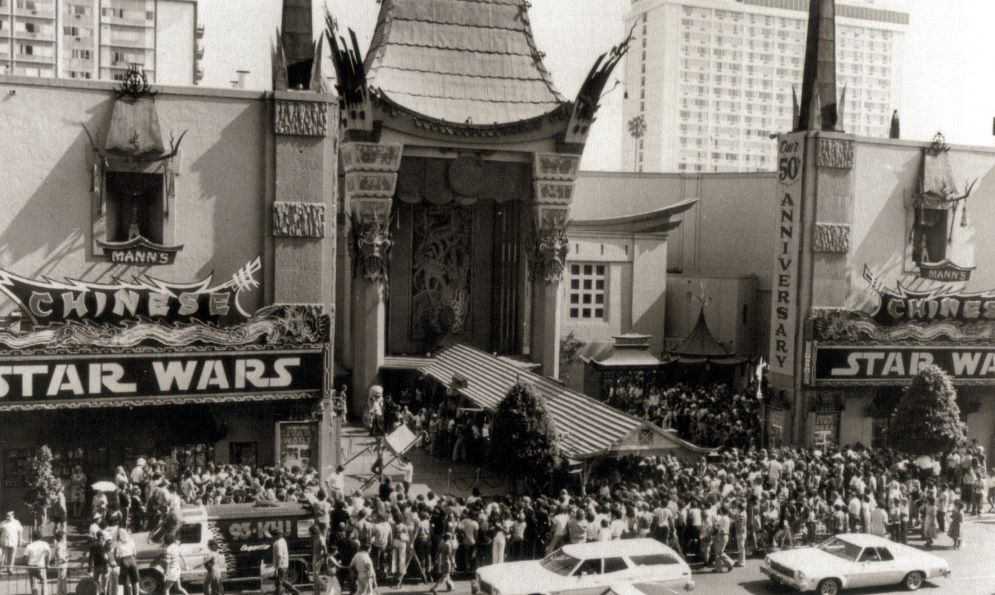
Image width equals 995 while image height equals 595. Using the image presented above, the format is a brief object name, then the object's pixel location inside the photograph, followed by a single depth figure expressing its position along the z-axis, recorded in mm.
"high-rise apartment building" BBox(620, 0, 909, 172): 180875
